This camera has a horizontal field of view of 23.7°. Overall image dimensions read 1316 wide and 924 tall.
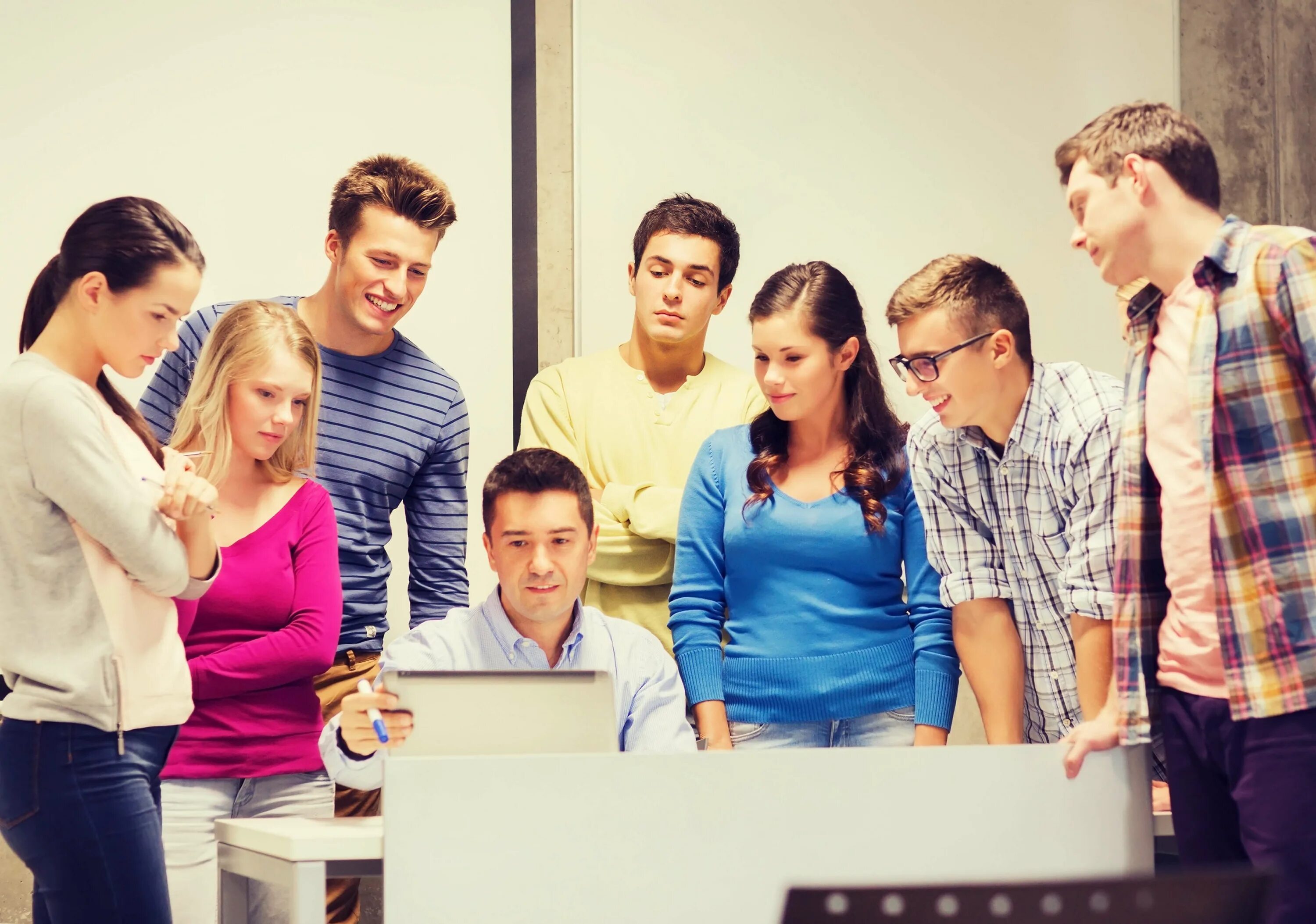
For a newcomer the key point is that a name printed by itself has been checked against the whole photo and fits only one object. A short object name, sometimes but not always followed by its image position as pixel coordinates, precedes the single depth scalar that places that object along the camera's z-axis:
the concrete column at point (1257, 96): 4.70
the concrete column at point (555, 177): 4.45
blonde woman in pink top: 3.68
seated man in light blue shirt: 3.67
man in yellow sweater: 3.99
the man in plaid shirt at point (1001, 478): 3.70
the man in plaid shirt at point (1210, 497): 3.36
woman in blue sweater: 3.82
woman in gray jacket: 3.37
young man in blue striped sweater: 3.96
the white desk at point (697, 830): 3.30
